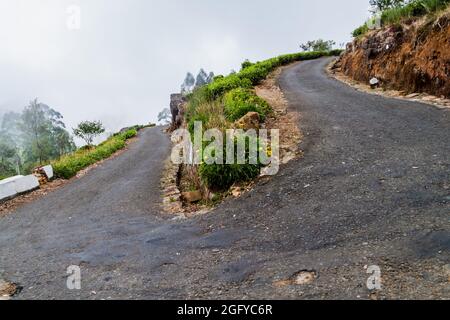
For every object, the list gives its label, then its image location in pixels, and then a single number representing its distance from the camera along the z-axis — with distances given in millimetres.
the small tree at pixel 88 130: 33219
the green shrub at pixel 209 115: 9109
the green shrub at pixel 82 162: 13609
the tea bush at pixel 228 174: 7113
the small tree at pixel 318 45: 37400
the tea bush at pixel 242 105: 9797
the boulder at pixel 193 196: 7625
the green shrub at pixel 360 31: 16956
